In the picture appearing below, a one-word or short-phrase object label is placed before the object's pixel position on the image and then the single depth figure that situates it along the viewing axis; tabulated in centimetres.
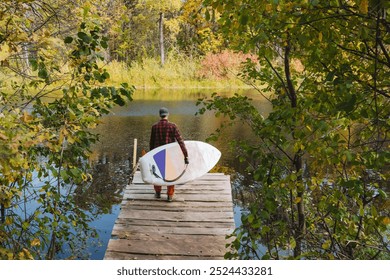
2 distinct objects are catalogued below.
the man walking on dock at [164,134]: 617
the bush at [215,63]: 2306
